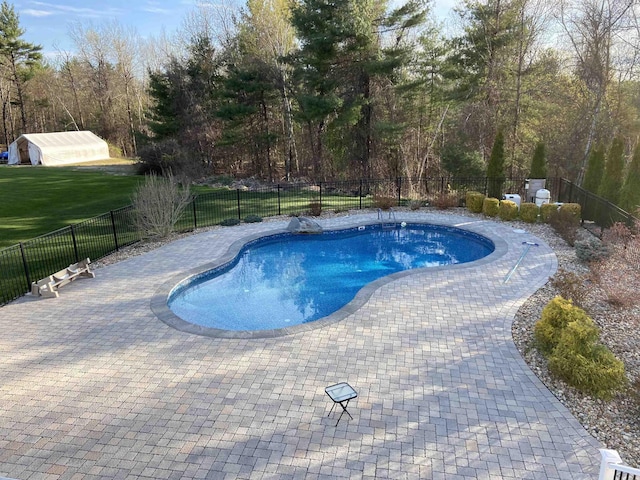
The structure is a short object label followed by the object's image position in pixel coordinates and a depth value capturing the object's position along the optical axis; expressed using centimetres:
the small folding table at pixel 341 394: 488
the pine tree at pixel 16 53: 3484
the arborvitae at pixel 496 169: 1753
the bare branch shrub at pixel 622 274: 688
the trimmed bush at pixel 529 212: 1430
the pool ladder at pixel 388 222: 1533
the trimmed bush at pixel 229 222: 1491
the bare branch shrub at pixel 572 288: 799
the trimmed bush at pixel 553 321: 627
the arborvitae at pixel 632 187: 1295
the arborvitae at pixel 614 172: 1418
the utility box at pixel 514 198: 1565
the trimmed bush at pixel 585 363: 538
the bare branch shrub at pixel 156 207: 1265
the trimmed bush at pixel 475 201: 1587
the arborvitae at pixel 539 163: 1698
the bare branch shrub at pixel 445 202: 1672
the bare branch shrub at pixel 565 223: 1209
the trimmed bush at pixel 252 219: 1537
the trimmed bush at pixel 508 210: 1471
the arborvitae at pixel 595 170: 1561
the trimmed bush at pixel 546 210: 1391
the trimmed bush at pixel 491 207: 1534
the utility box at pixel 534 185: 1705
